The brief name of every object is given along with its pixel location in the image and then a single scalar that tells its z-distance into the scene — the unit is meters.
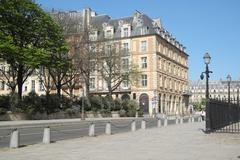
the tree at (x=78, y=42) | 37.61
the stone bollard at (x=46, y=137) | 11.93
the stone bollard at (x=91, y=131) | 14.91
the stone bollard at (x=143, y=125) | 20.39
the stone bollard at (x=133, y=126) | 18.63
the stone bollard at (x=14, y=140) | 10.61
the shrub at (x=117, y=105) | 43.38
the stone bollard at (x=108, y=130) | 16.13
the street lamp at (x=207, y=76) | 16.08
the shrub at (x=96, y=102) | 40.86
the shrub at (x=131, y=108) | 43.77
